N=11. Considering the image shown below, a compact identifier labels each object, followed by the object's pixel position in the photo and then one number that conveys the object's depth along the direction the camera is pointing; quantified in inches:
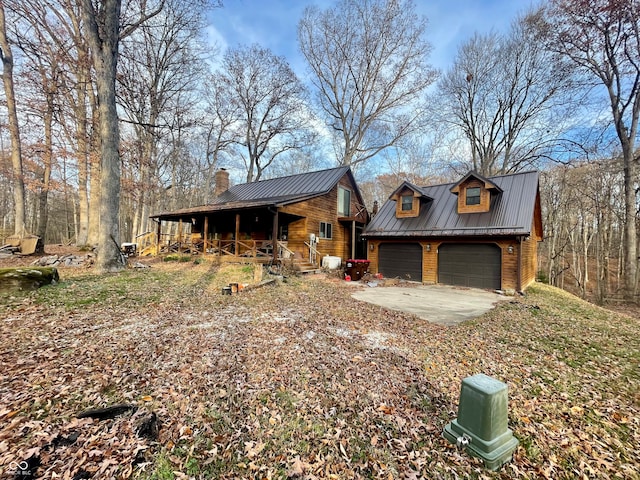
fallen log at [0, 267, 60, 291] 217.3
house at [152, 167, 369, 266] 537.3
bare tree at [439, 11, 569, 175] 683.4
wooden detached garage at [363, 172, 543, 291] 437.4
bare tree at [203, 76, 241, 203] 917.2
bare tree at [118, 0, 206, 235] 649.0
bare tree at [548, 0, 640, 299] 473.4
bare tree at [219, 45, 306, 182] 891.4
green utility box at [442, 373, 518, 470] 95.3
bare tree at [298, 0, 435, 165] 761.6
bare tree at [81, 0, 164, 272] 332.5
